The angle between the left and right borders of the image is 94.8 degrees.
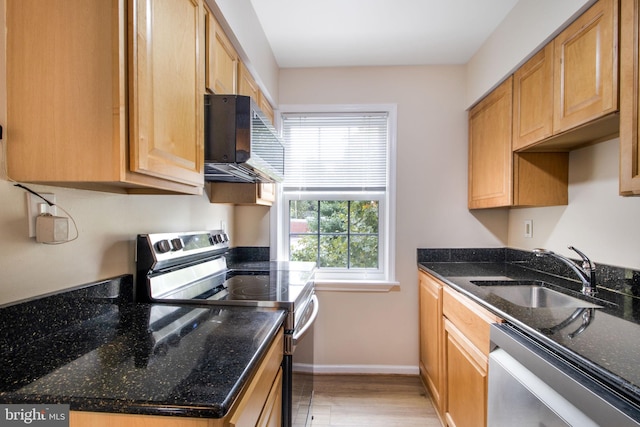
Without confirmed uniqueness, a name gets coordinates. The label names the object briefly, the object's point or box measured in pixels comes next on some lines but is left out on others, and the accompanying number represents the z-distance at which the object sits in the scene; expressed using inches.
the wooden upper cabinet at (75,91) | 28.5
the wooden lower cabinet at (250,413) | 21.7
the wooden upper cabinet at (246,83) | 62.6
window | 94.0
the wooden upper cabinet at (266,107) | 79.6
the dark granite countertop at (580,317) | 28.2
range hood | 45.2
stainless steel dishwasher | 27.0
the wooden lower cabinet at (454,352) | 50.1
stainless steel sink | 61.2
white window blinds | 94.1
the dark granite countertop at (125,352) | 21.9
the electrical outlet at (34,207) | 32.2
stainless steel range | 46.3
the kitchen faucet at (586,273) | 53.1
